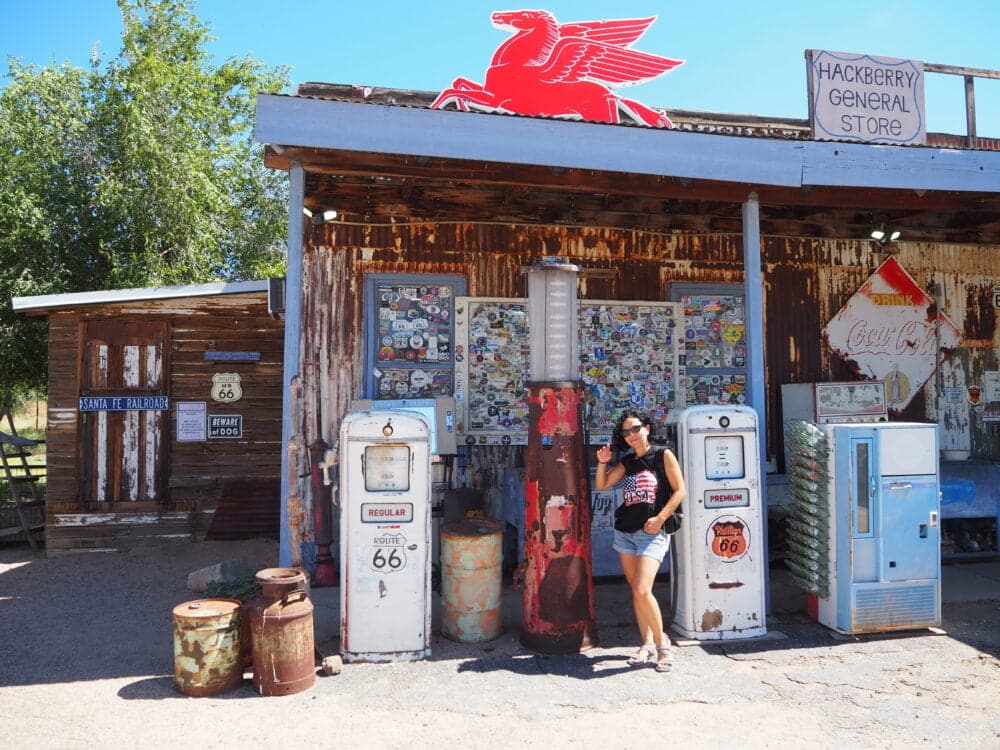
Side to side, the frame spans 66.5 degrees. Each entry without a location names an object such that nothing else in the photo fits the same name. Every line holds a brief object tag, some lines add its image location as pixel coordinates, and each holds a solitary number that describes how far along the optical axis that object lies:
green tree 13.79
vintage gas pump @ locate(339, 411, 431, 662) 5.36
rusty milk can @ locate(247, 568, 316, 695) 4.84
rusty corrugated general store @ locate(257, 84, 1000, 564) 6.09
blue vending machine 5.89
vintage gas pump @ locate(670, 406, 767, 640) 5.78
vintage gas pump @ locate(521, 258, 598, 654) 5.50
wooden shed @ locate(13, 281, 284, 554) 9.20
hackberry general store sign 8.45
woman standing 5.35
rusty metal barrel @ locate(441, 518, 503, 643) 5.71
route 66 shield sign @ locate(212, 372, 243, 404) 9.58
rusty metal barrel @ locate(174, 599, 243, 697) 4.79
